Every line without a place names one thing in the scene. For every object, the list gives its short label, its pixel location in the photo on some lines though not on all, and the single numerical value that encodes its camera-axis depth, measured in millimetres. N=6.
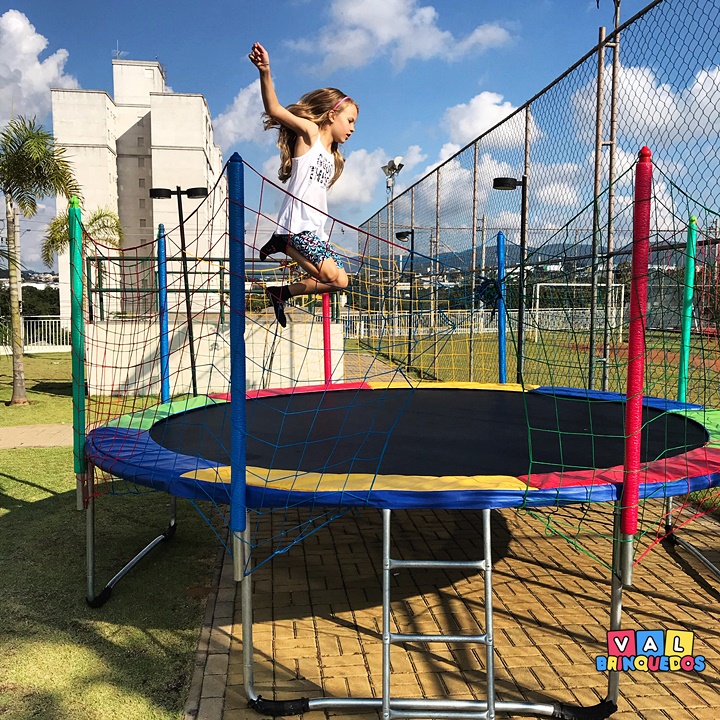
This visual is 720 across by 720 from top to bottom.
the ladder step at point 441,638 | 1593
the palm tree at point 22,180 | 6742
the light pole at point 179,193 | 5668
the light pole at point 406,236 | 7440
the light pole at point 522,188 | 4543
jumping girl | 2219
